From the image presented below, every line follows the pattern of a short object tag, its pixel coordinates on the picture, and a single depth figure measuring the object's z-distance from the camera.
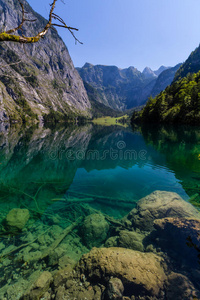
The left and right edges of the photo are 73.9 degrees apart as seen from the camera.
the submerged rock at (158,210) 8.73
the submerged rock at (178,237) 6.10
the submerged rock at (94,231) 8.04
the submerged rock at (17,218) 8.59
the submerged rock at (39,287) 5.04
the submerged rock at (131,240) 7.18
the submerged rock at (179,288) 4.65
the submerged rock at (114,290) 4.77
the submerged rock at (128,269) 5.05
